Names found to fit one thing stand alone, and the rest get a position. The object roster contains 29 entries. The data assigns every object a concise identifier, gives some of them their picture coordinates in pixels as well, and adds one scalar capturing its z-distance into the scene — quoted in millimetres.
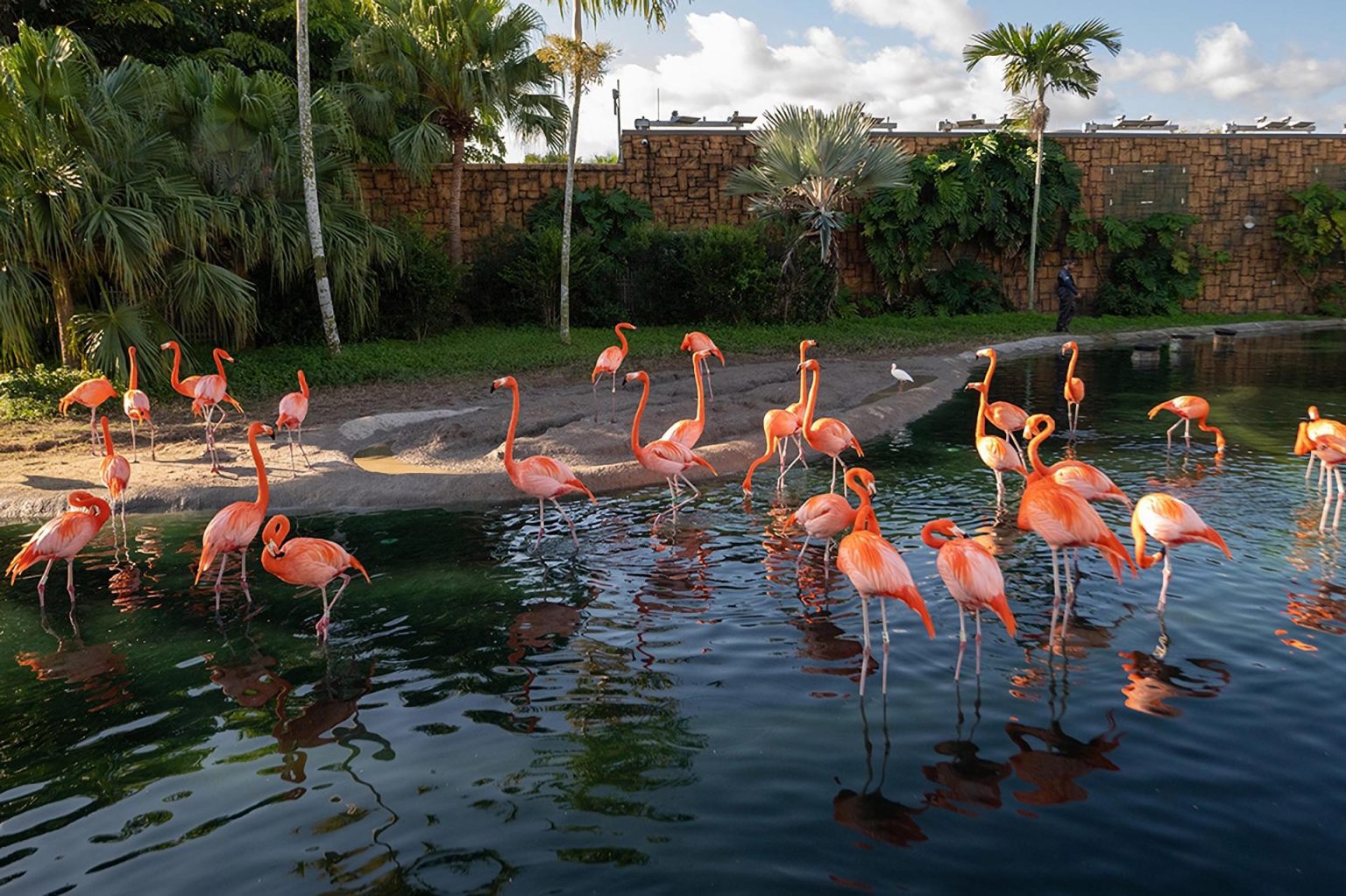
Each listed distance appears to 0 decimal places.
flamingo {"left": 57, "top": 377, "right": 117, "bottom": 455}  9906
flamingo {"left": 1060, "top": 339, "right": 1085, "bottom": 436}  10773
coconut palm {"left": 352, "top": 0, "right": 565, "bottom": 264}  17391
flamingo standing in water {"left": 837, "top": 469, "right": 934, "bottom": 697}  4750
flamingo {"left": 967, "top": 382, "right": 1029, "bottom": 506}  7875
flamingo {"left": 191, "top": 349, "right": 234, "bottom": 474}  9922
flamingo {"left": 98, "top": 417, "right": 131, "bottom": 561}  7633
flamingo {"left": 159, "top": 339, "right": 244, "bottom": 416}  10133
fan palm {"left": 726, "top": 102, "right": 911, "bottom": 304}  19438
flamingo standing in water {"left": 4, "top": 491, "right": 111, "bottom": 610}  6238
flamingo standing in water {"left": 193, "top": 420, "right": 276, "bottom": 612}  6238
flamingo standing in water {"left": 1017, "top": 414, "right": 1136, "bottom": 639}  5254
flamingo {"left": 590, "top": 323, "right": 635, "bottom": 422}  11430
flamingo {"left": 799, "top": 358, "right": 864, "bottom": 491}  8336
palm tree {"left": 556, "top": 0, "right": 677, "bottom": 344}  15828
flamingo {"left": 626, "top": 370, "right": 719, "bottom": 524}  7828
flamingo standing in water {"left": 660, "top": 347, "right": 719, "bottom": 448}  8469
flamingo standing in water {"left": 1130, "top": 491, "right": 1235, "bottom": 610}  5441
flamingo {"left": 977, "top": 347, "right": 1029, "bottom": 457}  9055
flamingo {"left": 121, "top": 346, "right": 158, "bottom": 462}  9703
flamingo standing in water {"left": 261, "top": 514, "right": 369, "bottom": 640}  5617
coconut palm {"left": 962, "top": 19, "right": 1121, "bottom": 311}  21594
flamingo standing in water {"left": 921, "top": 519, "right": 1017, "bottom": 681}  4672
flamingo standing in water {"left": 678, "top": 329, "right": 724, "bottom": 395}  12406
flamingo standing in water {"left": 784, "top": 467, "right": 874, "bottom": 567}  6230
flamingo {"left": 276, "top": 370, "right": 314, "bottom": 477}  9500
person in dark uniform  21297
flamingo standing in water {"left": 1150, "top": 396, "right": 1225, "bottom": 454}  9711
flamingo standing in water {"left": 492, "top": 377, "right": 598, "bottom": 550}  7309
